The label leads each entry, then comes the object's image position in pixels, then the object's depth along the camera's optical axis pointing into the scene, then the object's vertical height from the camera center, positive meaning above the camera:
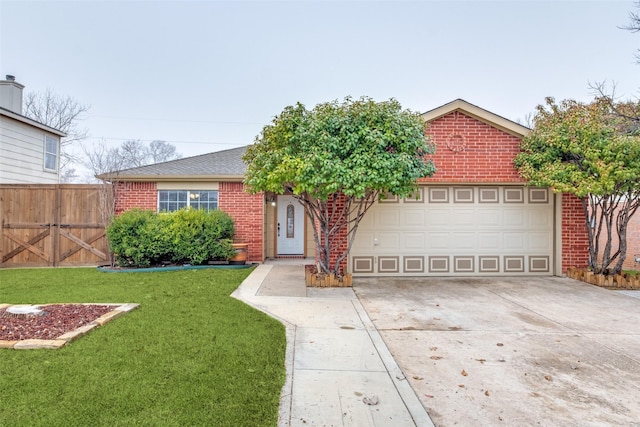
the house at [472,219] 7.96 +0.12
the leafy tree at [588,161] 6.46 +1.28
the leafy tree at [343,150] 5.96 +1.34
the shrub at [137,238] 8.62 -0.39
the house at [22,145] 10.03 +2.44
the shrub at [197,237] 8.97 -0.37
